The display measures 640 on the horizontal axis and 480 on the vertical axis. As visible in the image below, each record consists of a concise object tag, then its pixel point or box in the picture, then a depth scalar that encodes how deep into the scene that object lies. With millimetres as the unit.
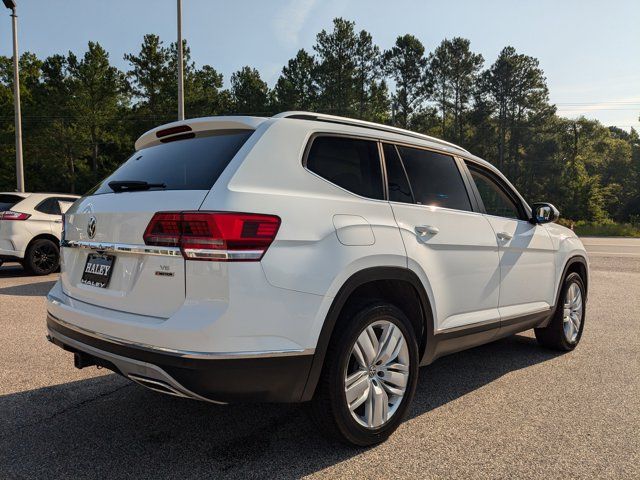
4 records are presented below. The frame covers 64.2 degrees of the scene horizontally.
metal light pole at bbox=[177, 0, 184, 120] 15961
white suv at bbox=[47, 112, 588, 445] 2355
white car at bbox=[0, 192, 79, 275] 9414
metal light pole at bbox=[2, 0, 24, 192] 18078
